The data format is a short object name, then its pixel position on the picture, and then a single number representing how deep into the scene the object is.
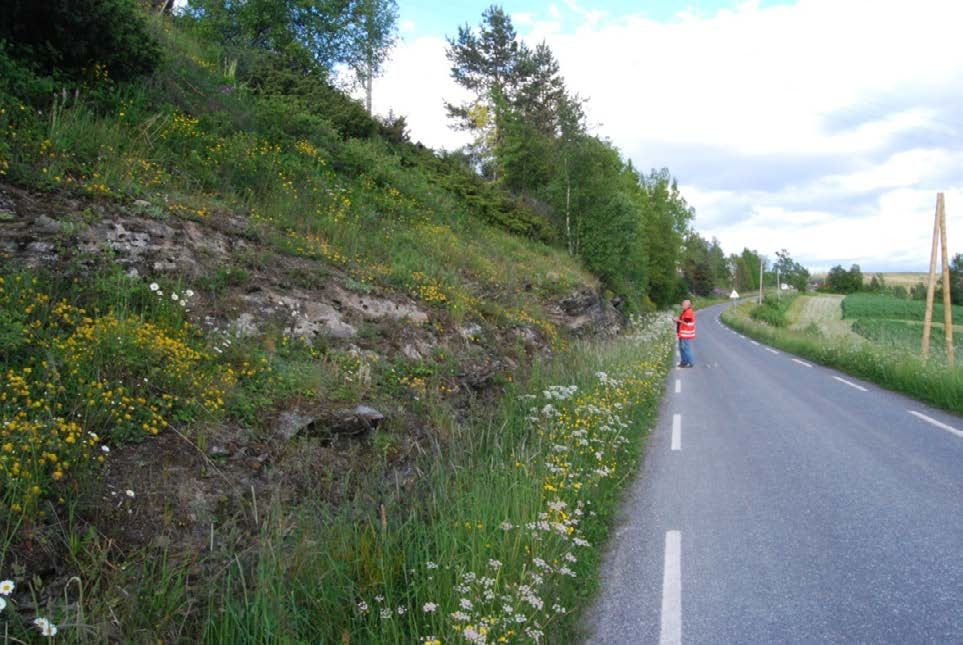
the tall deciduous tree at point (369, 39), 23.70
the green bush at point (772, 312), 48.03
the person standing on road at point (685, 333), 16.86
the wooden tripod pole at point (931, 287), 13.62
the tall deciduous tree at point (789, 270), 131.38
